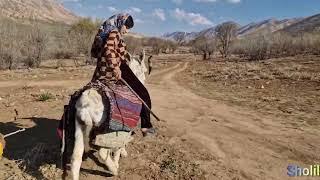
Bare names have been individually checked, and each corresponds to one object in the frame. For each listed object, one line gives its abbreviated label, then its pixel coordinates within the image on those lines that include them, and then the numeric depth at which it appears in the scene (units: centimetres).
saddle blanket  334
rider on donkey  345
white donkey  324
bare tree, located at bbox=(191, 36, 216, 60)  3520
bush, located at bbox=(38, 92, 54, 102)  681
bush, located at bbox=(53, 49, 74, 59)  2262
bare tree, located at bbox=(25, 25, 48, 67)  1747
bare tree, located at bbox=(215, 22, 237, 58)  3437
